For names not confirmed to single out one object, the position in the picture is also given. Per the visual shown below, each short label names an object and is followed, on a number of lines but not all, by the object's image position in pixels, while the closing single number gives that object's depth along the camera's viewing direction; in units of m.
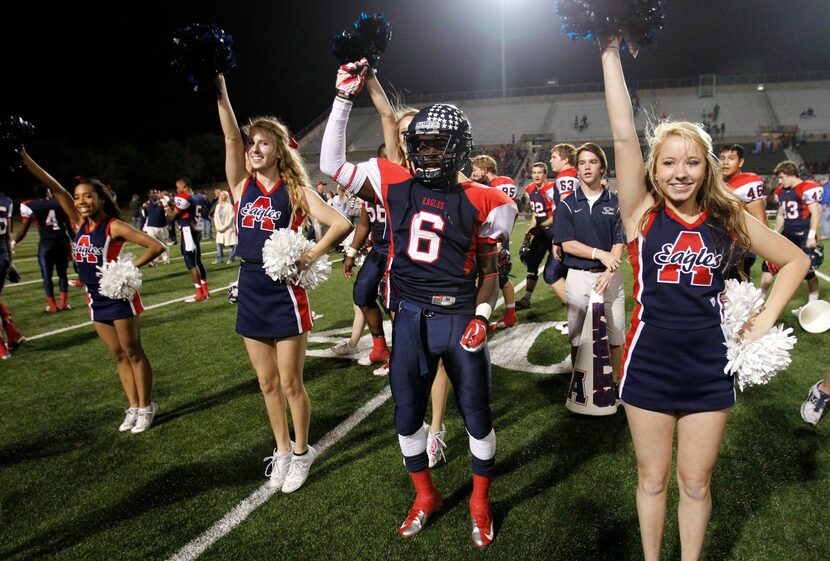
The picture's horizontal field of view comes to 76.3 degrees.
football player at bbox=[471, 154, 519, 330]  7.09
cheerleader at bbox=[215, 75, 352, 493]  3.27
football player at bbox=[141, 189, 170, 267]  13.12
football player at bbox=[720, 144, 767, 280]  4.96
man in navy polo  4.38
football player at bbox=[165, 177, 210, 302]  9.62
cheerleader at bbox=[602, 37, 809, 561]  2.10
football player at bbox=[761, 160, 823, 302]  7.81
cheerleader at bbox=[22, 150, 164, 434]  4.13
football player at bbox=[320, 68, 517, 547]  2.53
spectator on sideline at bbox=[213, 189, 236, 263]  13.70
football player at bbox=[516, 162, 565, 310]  7.88
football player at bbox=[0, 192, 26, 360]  6.68
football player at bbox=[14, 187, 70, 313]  8.87
